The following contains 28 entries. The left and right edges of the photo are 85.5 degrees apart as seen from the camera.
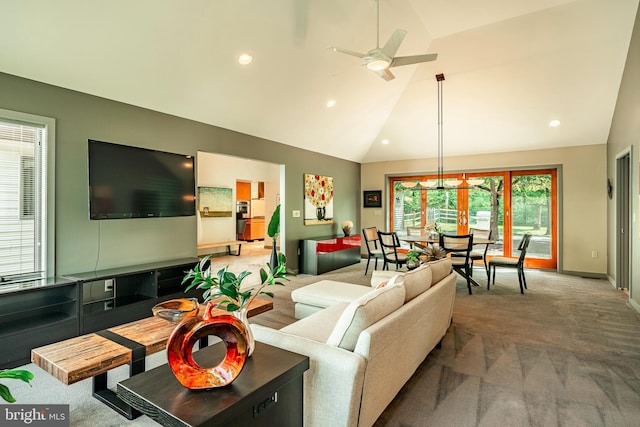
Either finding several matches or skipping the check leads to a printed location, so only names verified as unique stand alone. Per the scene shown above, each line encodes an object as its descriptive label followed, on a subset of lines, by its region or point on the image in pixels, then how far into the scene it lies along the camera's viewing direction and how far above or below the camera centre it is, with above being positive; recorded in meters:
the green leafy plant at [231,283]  1.67 -0.34
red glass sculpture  1.40 -0.56
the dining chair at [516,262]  5.33 -0.76
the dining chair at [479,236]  5.87 -0.39
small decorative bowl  2.71 -0.76
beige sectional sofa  1.74 -0.78
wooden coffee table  1.96 -0.84
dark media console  2.88 -0.89
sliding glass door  7.20 +0.13
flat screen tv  3.53 +0.38
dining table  5.55 -0.43
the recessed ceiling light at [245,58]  4.02 +1.84
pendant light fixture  6.14 +1.00
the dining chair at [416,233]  6.07 -0.41
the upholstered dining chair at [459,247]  5.35 -0.53
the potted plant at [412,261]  4.33 -0.59
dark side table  1.26 -0.71
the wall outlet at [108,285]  3.88 -0.78
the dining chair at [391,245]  6.04 -0.56
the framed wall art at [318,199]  7.14 +0.34
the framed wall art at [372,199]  8.94 +0.42
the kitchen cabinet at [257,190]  11.78 +0.87
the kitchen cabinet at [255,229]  11.16 -0.45
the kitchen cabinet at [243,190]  11.30 +0.82
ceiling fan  3.47 +1.65
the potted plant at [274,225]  4.91 -0.14
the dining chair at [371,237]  6.73 -0.45
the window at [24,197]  3.16 +0.17
